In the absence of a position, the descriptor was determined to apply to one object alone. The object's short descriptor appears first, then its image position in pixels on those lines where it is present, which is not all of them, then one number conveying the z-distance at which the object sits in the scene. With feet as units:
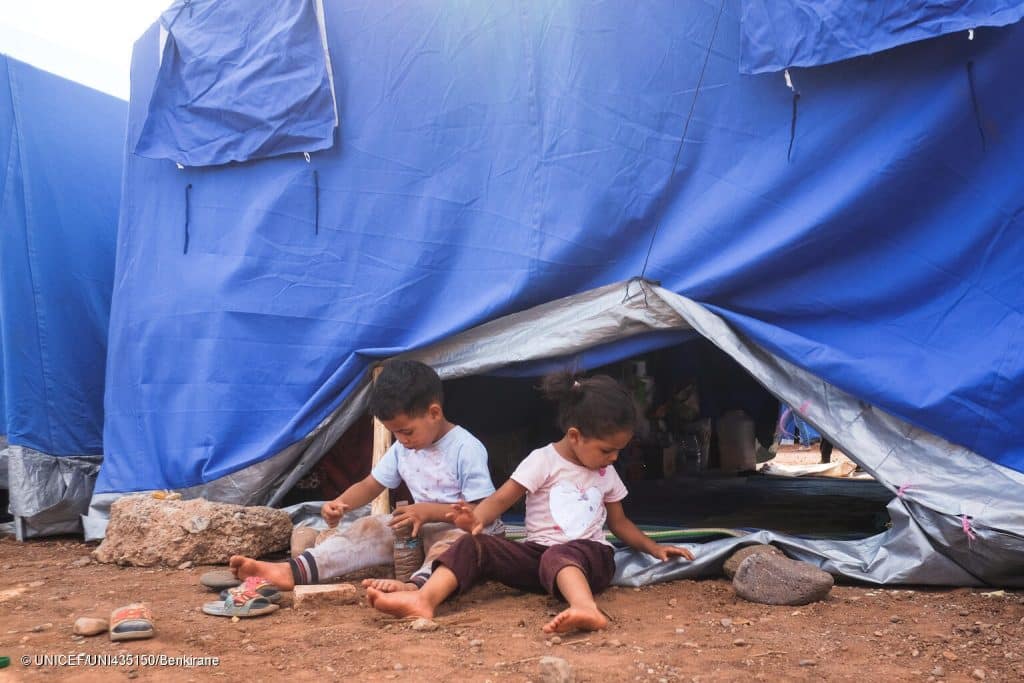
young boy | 9.00
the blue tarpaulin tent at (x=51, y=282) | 13.89
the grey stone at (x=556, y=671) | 5.68
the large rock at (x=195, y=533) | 10.84
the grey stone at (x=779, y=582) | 7.92
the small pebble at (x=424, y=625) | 7.31
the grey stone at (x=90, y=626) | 7.22
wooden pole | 11.38
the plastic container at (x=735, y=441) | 22.54
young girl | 7.79
